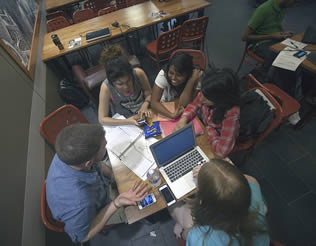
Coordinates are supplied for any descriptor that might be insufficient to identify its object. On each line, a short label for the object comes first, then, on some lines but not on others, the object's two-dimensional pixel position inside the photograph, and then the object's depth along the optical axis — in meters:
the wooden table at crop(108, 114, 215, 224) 1.05
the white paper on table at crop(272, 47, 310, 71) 1.87
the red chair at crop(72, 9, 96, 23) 3.57
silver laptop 1.08
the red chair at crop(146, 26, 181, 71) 2.60
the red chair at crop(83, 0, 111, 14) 4.02
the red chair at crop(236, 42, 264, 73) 2.50
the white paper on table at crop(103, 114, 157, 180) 1.24
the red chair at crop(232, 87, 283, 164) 1.33
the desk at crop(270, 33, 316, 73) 1.78
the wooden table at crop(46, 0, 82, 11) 4.05
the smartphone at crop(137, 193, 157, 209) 1.06
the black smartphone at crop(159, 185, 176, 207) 1.06
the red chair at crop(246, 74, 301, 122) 1.72
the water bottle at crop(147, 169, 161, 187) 1.11
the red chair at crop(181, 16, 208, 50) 2.77
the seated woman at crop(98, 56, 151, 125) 1.52
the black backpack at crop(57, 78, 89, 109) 2.75
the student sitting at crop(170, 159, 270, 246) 0.71
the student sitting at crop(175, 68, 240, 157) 1.21
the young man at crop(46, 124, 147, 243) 0.96
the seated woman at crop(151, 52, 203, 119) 1.55
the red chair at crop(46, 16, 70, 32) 3.44
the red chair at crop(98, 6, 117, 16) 3.59
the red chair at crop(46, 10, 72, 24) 3.74
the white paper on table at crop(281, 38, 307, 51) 2.03
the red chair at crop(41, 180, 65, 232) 0.98
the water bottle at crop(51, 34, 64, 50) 2.66
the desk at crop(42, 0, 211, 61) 2.86
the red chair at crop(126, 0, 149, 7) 4.03
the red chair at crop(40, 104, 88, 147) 1.58
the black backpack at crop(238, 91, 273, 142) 1.34
